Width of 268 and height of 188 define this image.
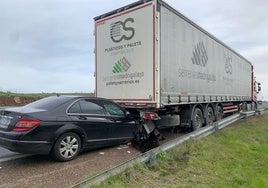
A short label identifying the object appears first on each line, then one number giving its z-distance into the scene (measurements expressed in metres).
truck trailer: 5.40
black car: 3.79
